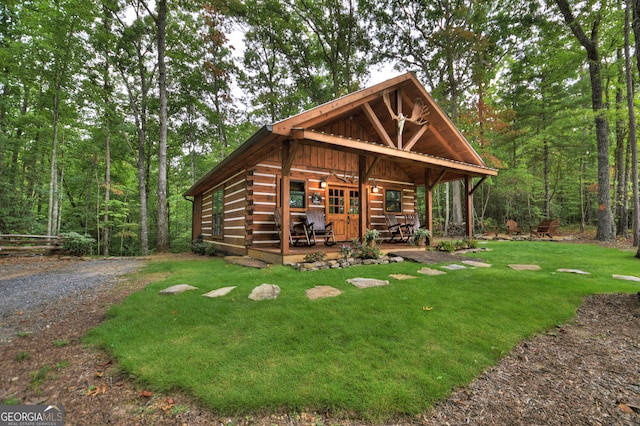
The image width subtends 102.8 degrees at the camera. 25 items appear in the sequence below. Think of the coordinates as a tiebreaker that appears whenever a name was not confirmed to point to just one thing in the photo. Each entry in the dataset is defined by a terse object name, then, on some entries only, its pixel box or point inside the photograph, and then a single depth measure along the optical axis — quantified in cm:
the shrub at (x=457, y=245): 766
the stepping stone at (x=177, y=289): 384
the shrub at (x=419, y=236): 780
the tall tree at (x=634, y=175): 806
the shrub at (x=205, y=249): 921
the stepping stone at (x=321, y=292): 350
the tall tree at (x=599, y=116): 973
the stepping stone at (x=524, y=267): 515
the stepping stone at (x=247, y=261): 574
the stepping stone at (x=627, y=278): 414
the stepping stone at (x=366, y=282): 404
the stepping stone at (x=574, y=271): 467
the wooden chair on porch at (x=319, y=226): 725
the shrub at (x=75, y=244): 841
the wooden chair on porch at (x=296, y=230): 685
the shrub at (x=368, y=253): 619
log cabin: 570
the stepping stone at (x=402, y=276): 448
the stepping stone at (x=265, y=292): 349
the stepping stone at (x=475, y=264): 556
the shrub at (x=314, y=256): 561
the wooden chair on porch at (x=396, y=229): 871
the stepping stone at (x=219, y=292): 364
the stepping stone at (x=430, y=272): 488
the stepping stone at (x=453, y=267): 524
